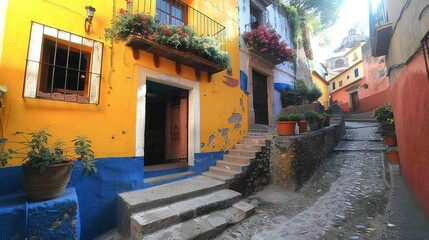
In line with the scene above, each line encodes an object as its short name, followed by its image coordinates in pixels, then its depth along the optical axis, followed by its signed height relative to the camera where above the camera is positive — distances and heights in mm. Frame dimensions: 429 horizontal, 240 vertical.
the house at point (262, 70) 7230 +2814
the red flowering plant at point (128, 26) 3793 +2217
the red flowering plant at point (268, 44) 7145 +3504
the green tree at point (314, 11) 11742 +7965
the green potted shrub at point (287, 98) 9178 +1823
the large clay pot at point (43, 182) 2553 -586
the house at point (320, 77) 14277 +4872
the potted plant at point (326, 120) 7027 +678
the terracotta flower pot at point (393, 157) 5156 -564
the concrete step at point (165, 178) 4203 -915
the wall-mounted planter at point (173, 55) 3941 +1874
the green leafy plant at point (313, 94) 9614 +2117
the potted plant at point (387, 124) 6280 +399
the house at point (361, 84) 15150 +4913
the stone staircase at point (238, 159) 4617 -575
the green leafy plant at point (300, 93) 9441 +2108
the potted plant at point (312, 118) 6199 +587
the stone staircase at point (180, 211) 2883 -1236
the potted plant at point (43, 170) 2539 -431
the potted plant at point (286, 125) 5184 +309
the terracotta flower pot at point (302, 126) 5668 +308
